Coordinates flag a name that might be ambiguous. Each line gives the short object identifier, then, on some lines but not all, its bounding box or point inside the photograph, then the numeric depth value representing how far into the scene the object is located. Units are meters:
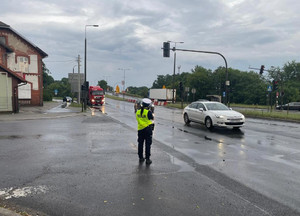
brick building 31.16
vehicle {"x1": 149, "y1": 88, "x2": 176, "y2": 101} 62.22
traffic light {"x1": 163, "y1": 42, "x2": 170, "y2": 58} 23.71
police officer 6.87
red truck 40.50
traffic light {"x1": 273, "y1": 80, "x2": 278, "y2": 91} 26.48
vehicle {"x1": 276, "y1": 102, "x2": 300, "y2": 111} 40.38
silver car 13.41
